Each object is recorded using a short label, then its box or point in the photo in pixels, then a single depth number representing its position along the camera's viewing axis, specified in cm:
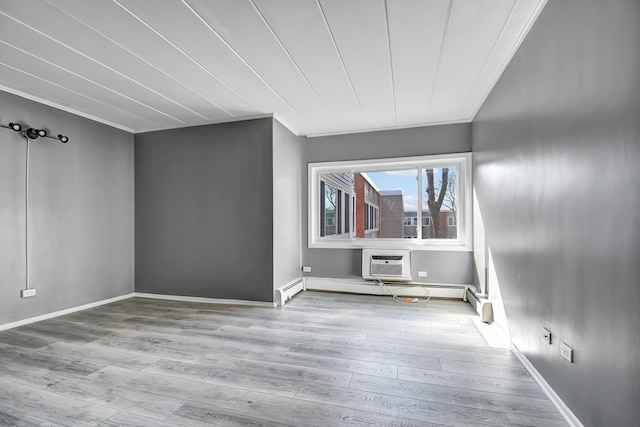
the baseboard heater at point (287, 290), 363
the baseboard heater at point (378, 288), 394
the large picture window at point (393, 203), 411
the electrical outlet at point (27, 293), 297
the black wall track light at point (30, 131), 286
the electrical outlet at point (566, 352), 148
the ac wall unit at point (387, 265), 408
